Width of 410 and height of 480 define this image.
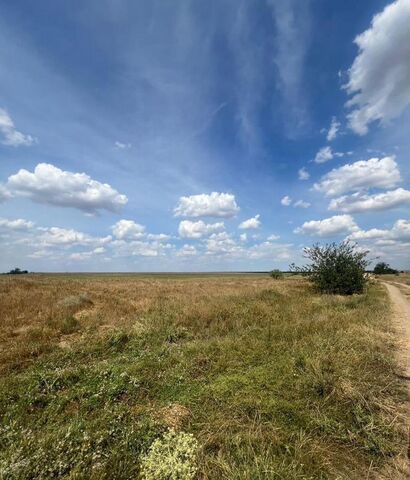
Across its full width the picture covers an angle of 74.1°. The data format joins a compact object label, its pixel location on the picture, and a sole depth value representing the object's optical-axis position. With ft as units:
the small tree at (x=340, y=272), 76.54
